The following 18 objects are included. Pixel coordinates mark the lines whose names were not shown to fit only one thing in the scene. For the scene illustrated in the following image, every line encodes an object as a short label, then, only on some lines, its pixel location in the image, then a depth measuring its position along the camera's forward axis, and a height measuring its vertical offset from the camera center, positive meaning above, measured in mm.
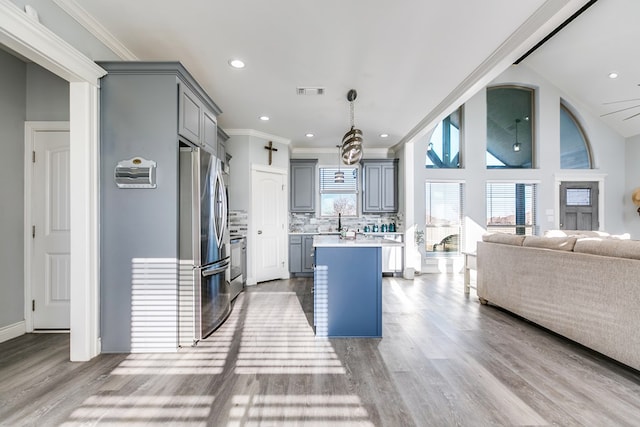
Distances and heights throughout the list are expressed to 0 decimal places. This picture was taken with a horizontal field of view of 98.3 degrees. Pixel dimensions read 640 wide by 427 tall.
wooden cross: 5031 +1220
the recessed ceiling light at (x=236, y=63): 2676 +1495
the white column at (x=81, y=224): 2180 -72
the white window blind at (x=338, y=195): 6031 +437
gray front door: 5867 +194
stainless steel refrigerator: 2434 -282
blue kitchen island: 2684 -732
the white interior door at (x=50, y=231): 2760 -160
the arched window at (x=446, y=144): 5895 +1515
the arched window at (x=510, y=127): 5945 +1934
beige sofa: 2035 -654
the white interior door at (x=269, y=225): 4859 -174
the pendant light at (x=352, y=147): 3000 +751
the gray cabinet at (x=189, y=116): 2408 +929
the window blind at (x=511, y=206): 5895 +194
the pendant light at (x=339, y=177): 4836 +668
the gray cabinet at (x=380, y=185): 5754 +626
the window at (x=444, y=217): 5836 -42
